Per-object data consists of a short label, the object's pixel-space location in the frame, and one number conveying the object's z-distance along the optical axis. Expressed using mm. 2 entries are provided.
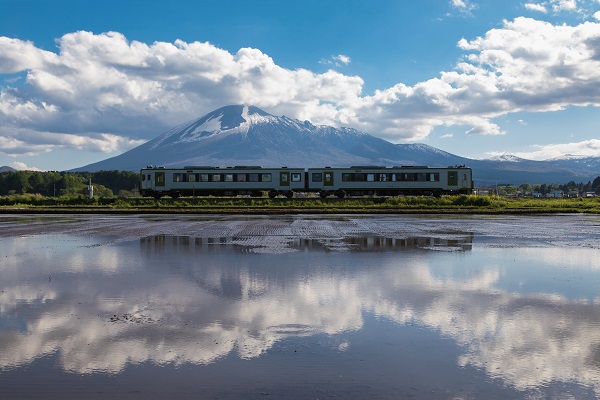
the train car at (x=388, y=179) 56312
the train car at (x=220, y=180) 56281
